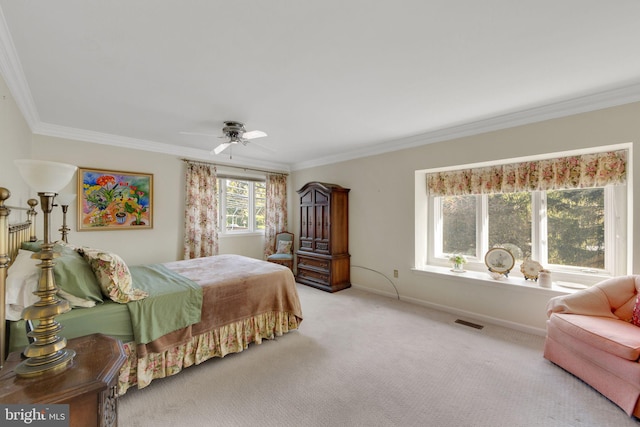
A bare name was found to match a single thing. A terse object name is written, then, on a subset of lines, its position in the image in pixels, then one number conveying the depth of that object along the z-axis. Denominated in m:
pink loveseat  1.68
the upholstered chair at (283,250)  4.93
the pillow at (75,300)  1.65
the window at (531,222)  2.69
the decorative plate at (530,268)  2.97
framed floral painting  3.46
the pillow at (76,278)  1.66
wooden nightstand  0.95
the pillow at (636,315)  2.00
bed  1.60
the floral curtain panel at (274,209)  5.31
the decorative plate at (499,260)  3.16
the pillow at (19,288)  1.39
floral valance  2.61
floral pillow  1.81
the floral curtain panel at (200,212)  4.24
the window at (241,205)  4.88
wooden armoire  4.45
